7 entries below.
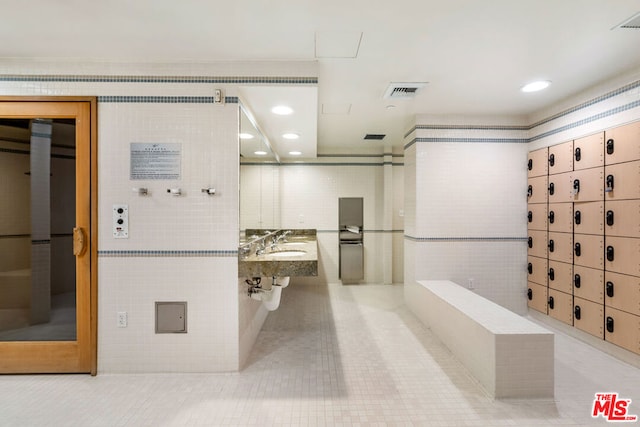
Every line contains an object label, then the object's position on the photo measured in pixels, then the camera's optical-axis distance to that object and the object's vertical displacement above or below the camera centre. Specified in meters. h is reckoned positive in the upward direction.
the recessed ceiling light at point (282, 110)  3.06 +1.05
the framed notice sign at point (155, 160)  2.57 +0.45
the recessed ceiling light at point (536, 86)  3.03 +1.27
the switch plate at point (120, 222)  2.55 -0.06
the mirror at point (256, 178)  2.86 +0.44
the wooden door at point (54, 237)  2.53 -0.18
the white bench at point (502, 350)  2.22 -1.02
